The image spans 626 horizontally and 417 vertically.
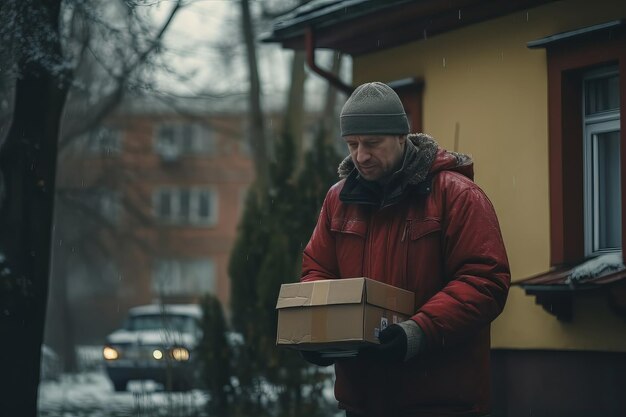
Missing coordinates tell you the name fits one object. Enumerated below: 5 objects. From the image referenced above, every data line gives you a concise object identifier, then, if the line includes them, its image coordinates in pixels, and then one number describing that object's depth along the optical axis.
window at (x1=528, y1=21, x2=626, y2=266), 9.79
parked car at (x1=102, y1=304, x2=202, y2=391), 20.22
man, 4.34
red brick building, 31.52
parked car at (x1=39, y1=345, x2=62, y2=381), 24.57
